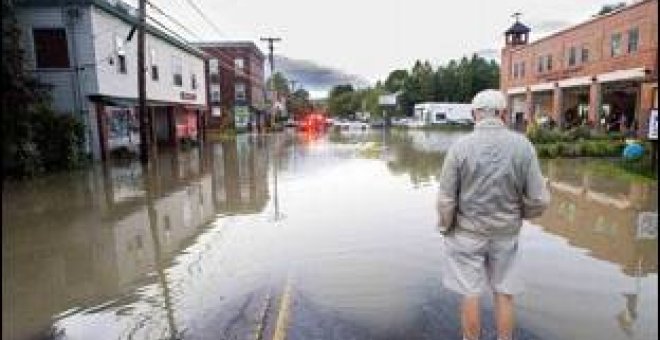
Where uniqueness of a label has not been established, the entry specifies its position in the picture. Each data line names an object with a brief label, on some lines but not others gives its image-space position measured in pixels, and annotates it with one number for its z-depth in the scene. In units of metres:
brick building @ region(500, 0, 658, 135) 30.08
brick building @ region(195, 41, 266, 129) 60.88
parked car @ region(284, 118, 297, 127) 77.67
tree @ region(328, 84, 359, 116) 137.50
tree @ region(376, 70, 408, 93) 124.82
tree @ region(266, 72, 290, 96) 103.52
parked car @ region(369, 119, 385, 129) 77.26
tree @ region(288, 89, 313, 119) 114.94
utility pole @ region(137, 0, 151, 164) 20.59
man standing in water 3.91
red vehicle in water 68.55
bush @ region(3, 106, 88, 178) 16.62
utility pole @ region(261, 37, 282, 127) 65.44
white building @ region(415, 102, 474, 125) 74.00
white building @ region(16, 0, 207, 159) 21.11
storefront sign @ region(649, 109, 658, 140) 16.12
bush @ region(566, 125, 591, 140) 25.84
